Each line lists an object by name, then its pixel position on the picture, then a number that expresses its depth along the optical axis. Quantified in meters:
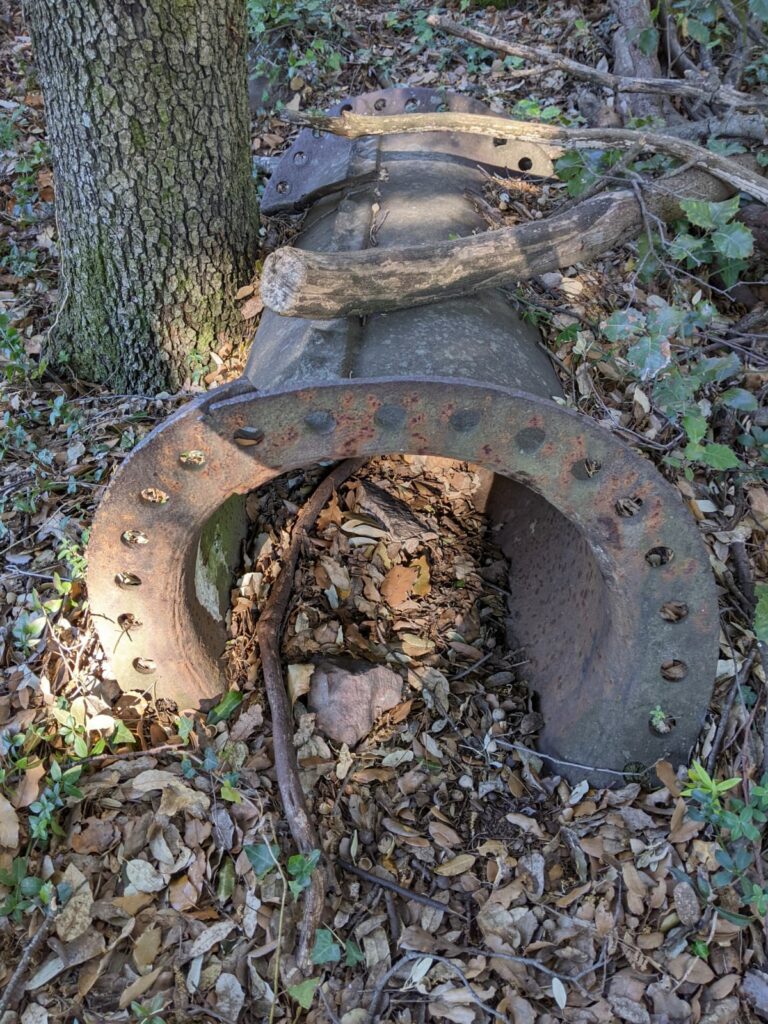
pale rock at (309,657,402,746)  2.49
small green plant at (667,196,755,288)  2.47
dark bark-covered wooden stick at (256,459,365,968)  2.03
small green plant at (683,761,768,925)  2.01
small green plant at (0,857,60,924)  1.90
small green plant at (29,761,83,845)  1.99
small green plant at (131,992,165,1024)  1.80
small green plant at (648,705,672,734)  2.26
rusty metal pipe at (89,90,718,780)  1.85
